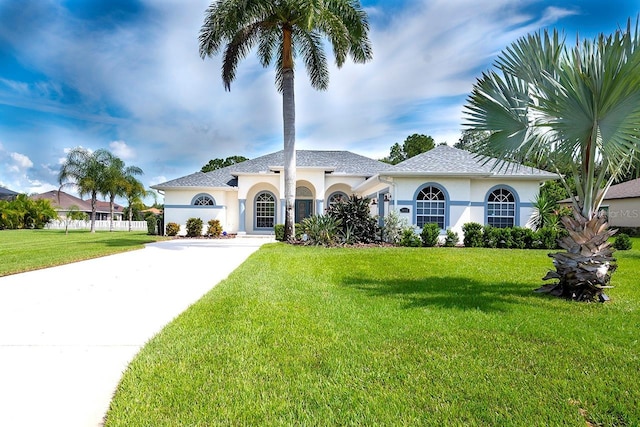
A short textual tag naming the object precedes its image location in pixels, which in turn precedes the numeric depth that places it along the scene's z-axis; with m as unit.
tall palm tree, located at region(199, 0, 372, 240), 14.49
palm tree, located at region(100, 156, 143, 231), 32.16
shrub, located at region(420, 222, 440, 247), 15.77
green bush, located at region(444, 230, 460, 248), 16.38
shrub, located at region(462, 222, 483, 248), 15.88
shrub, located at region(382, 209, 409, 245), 16.23
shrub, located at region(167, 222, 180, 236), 22.89
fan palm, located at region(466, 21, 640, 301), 5.39
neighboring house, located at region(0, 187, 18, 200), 33.06
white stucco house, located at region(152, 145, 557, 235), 16.97
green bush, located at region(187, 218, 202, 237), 22.45
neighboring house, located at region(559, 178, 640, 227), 26.97
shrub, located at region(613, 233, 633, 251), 15.07
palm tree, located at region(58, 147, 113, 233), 31.44
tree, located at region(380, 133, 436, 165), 39.31
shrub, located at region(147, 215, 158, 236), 24.59
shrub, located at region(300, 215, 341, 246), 15.56
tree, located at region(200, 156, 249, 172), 51.91
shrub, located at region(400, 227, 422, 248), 15.84
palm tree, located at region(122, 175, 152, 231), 33.35
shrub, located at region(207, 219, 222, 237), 22.55
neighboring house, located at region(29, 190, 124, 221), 55.67
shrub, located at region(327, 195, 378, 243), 16.45
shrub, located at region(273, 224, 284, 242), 19.11
